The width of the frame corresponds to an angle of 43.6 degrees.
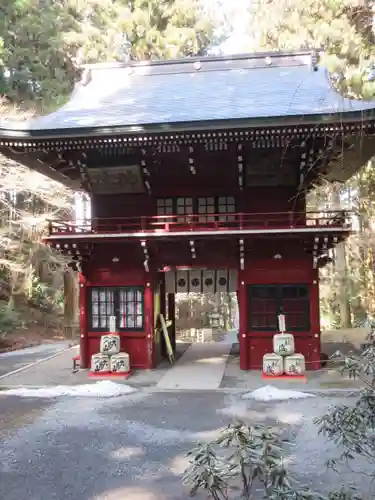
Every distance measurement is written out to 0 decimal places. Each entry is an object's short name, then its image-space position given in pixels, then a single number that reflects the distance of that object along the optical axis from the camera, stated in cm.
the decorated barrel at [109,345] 1238
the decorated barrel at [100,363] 1233
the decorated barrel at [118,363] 1227
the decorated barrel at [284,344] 1180
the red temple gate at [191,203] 1170
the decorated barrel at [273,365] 1168
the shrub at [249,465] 267
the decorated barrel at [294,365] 1162
